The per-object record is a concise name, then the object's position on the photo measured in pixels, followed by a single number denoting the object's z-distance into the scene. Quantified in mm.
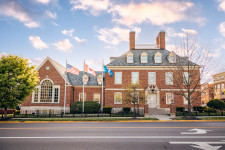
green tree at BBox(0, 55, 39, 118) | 19062
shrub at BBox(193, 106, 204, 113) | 25842
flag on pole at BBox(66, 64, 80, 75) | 22694
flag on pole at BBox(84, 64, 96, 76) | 23859
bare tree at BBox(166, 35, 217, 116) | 20672
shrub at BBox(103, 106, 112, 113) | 25841
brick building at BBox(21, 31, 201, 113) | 27938
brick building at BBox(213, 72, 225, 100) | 54094
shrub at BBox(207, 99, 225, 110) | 26656
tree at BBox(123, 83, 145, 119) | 20550
